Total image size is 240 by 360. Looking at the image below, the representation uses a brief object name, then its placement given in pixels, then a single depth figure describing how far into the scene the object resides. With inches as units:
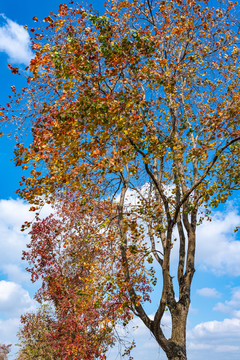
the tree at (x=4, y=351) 1661.4
